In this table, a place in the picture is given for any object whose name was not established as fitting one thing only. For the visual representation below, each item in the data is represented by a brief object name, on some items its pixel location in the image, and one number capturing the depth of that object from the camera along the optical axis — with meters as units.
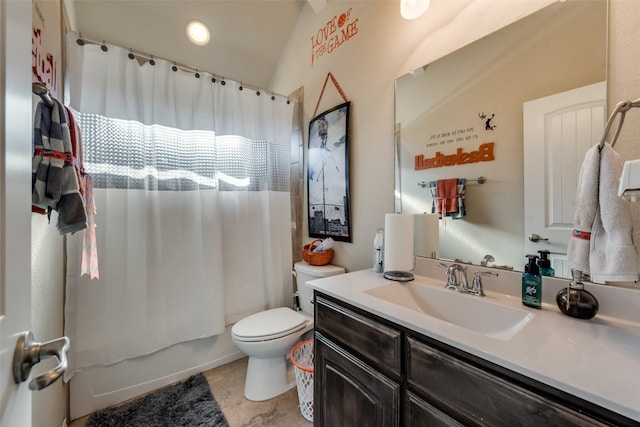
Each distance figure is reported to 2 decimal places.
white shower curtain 1.43
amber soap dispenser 0.75
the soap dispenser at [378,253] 1.33
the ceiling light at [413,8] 1.22
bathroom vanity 0.51
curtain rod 1.39
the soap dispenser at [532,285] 0.85
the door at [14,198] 0.40
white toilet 1.48
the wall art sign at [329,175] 1.71
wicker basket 1.80
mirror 0.87
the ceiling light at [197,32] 1.90
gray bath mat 1.38
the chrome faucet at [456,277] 1.05
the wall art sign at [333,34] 1.64
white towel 0.68
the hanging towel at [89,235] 1.08
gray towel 0.76
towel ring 0.70
